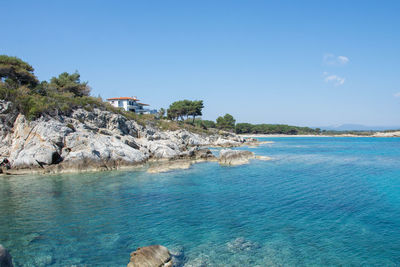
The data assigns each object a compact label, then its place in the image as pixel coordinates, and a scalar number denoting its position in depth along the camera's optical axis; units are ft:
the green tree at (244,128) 578.33
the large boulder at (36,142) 115.65
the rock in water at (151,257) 35.12
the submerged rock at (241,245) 44.24
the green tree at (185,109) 363.97
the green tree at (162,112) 372.99
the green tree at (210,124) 504.59
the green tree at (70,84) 201.46
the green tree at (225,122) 449.06
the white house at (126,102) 320.50
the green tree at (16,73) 154.67
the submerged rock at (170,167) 121.01
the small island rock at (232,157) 149.38
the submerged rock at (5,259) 28.15
